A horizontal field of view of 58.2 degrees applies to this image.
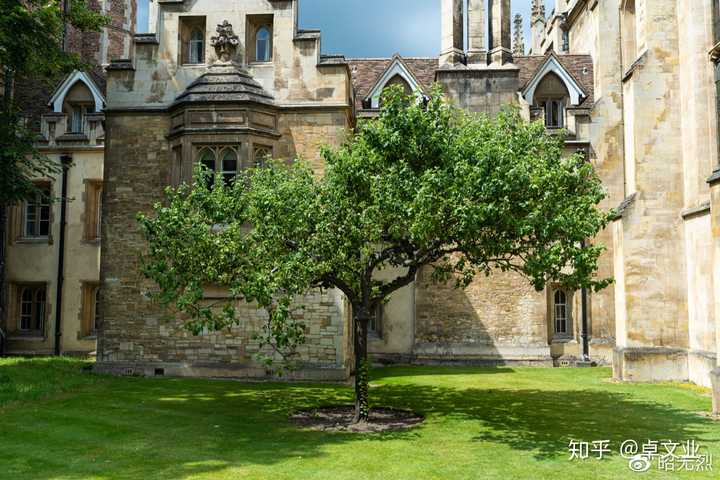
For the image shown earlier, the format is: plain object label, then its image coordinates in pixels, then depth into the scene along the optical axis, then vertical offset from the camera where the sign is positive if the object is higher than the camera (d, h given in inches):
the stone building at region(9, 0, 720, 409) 706.8 +176.4
